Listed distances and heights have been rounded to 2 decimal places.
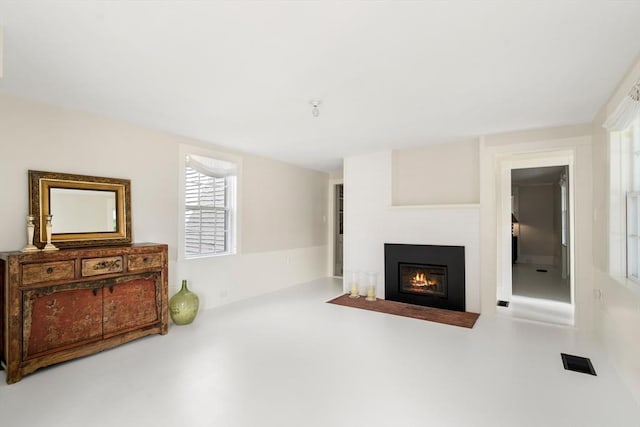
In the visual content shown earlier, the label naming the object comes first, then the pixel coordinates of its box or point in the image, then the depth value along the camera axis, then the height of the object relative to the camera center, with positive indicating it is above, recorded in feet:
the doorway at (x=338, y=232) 22.18 -1.32
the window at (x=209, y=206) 13.46 +0.38
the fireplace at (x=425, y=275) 13.70 -2.94
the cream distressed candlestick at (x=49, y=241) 8.75 -0.78
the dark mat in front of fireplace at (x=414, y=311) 12.17 -4.31
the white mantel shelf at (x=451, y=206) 13.39 +0.38
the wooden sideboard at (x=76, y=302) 7.68 -2.56
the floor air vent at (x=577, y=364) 8.15 -4.22
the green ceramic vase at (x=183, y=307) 11.45 -3.55
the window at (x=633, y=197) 7.99 +0.47
